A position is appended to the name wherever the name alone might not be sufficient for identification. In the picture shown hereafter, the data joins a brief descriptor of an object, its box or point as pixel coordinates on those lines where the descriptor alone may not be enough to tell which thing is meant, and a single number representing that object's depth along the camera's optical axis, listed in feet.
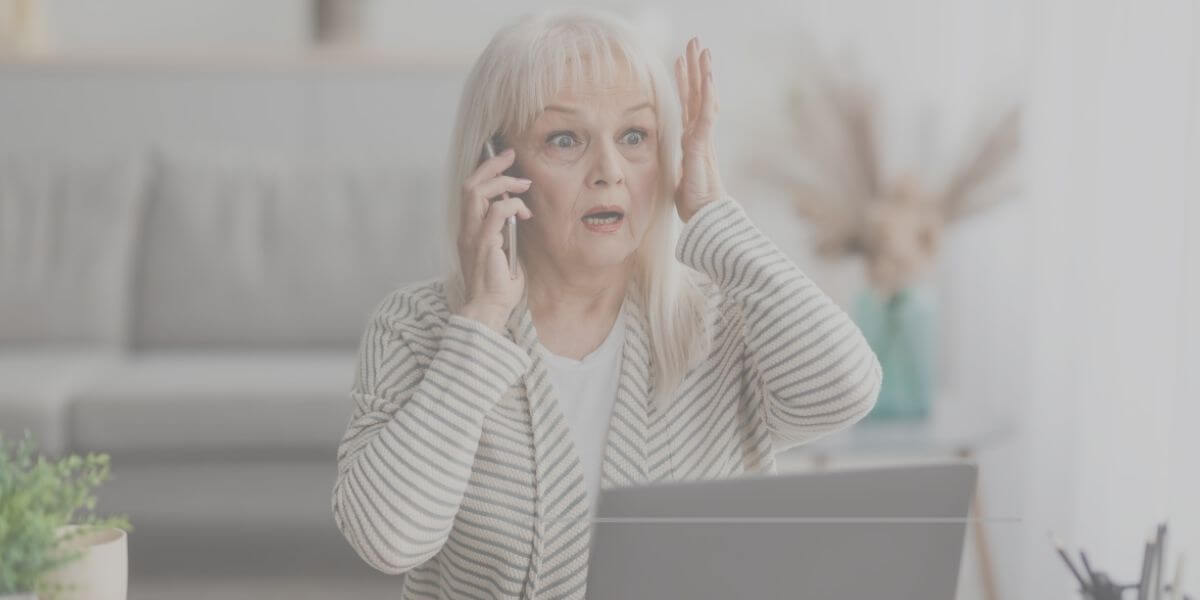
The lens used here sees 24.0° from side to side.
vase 14.22
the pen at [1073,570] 7.64
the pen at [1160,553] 7.56
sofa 14.42
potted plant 8.00
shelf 20.00
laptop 7.77
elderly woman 9.04
